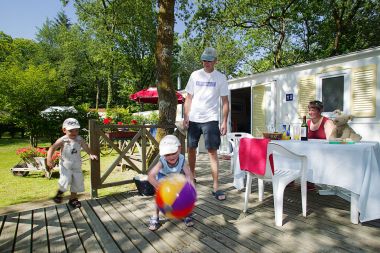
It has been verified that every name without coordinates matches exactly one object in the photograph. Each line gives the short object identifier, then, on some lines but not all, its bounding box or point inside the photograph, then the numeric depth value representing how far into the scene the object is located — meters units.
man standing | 3.62
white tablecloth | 2.58
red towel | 2.87
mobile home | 6.33
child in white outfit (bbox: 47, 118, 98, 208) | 3.48
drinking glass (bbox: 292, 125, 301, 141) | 3.74
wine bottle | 3.47
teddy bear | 3.44
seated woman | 3.74
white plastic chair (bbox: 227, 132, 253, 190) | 3.96
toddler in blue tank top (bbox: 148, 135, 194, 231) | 2.50
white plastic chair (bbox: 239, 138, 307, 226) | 2.80
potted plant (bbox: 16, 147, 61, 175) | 6.89
